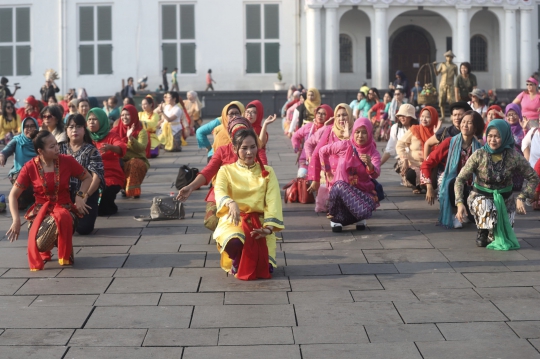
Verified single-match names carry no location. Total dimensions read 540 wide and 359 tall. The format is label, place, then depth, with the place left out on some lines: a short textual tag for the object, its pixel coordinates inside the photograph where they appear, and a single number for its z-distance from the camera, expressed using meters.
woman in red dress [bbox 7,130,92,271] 7.61
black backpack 11.81
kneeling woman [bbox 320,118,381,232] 9.17
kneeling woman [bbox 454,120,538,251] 8.26
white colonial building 32.94
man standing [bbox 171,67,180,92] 31.94
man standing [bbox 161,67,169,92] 32.07
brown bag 11.33
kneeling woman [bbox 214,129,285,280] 7.03
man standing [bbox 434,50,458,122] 23.21
